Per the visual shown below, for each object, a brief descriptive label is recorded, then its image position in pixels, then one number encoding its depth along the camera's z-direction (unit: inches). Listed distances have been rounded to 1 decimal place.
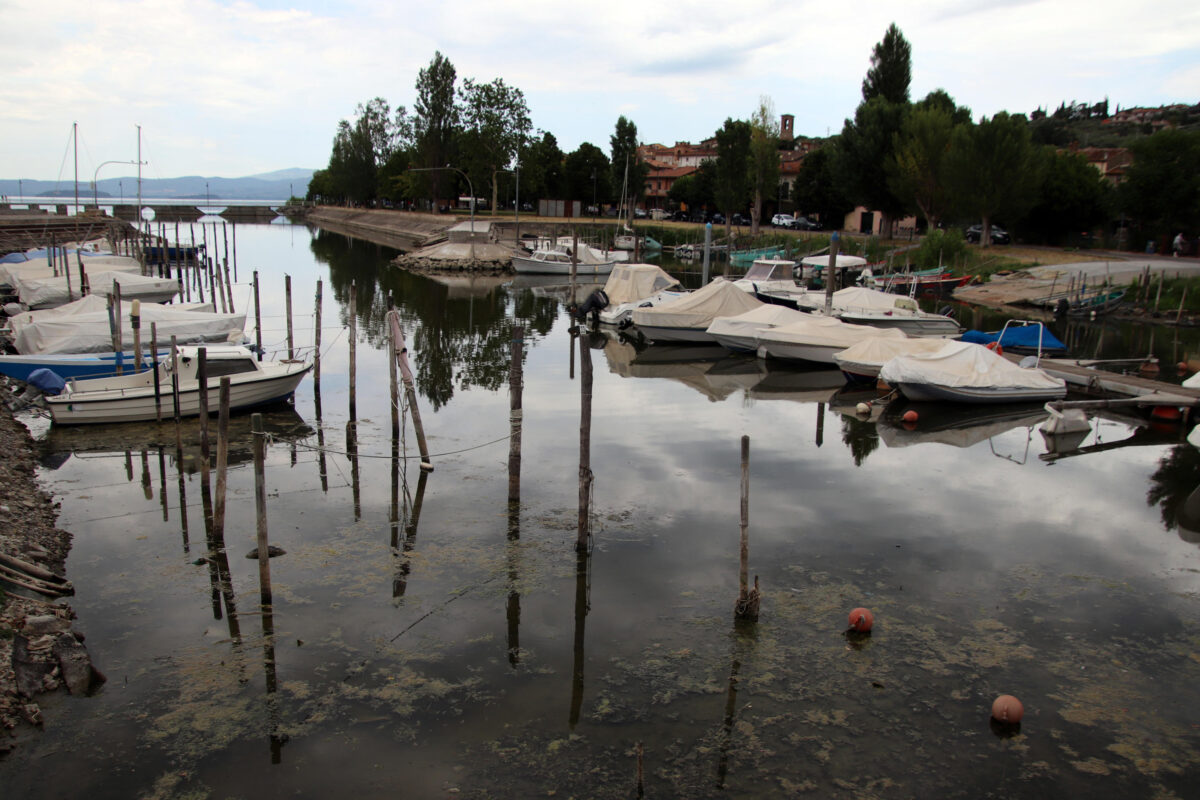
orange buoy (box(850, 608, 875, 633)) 434.6
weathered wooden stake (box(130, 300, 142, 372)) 821.9
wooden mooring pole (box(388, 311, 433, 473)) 650.8
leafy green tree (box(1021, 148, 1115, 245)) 2285.9
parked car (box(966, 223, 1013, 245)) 2603.3
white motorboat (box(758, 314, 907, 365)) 1122.7
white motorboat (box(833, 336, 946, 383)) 1006.4
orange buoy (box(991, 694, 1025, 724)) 361.7
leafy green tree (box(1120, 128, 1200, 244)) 1925.4
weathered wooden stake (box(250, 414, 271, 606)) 418.9
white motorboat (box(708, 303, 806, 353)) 1173.1
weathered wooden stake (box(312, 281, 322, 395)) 857.5
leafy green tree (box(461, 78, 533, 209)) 3668.8
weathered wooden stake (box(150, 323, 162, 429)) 743.1
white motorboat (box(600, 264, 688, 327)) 1459.2
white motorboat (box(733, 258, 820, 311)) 1583.4
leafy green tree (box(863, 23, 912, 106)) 2910.9
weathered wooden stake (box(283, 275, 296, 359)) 910.4
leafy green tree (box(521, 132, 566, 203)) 3799.2
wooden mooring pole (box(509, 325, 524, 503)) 552.4
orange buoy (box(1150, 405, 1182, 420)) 894.4
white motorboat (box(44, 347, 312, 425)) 754.2
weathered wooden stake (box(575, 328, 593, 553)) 500.4
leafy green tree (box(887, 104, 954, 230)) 2447.1
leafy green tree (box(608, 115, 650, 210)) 3774.6
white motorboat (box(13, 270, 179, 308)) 1294.3
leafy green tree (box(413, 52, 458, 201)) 3848.4
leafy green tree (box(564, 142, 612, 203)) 4192.9
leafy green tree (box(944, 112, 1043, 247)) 2209.6
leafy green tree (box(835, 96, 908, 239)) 2655.0
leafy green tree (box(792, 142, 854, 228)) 3334.2
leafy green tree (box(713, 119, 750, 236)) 3142.2
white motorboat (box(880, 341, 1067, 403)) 905.5
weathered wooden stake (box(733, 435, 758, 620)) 421.7
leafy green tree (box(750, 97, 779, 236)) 3346.5
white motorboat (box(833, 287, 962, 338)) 1323.8
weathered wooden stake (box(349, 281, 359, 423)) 757.9
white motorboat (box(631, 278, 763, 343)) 1298.0
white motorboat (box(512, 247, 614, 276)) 2410.2
